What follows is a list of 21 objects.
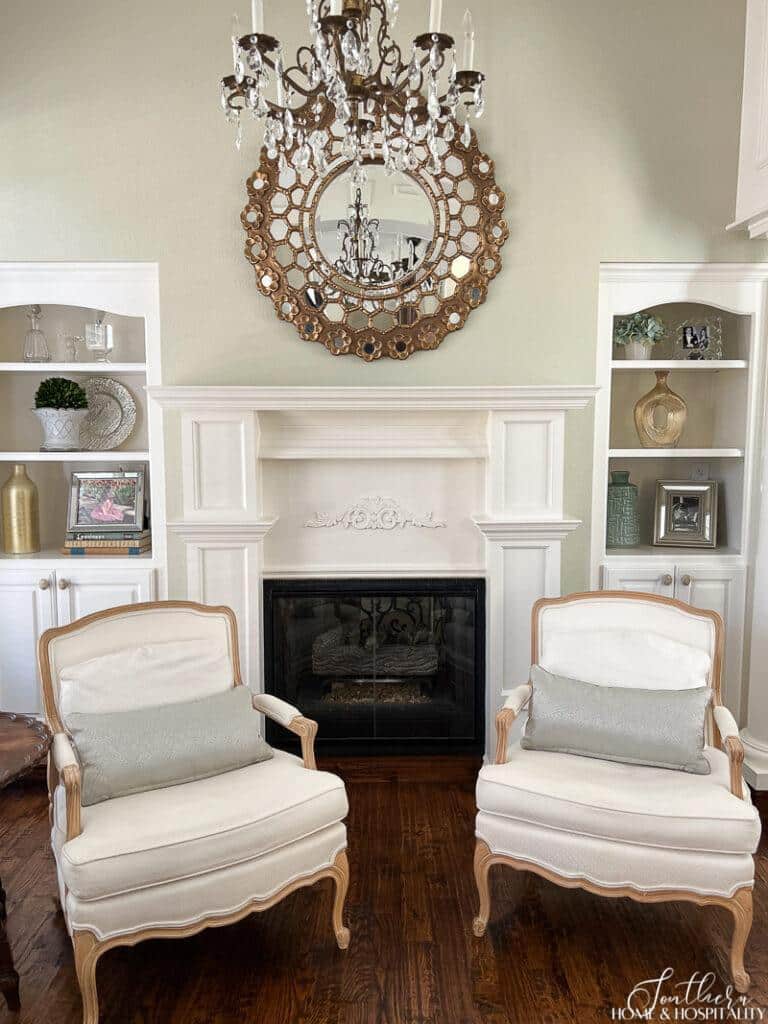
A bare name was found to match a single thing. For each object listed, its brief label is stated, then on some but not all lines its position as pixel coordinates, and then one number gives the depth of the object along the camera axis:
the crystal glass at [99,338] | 3.51
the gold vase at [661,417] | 3.60
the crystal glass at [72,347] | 3.59
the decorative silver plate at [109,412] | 3.66
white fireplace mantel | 3.21
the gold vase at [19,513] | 3.51
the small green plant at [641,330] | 3.49
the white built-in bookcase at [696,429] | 3.40
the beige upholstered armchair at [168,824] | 2.04
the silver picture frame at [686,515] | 3.61
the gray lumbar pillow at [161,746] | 2.29
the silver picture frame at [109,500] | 3.53
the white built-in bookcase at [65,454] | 3.36
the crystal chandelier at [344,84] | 1.67
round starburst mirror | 3.28
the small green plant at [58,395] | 3.44
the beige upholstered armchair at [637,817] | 2.20
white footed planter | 3.45
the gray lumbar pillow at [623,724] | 2.45
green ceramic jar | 3.64
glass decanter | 3.53
